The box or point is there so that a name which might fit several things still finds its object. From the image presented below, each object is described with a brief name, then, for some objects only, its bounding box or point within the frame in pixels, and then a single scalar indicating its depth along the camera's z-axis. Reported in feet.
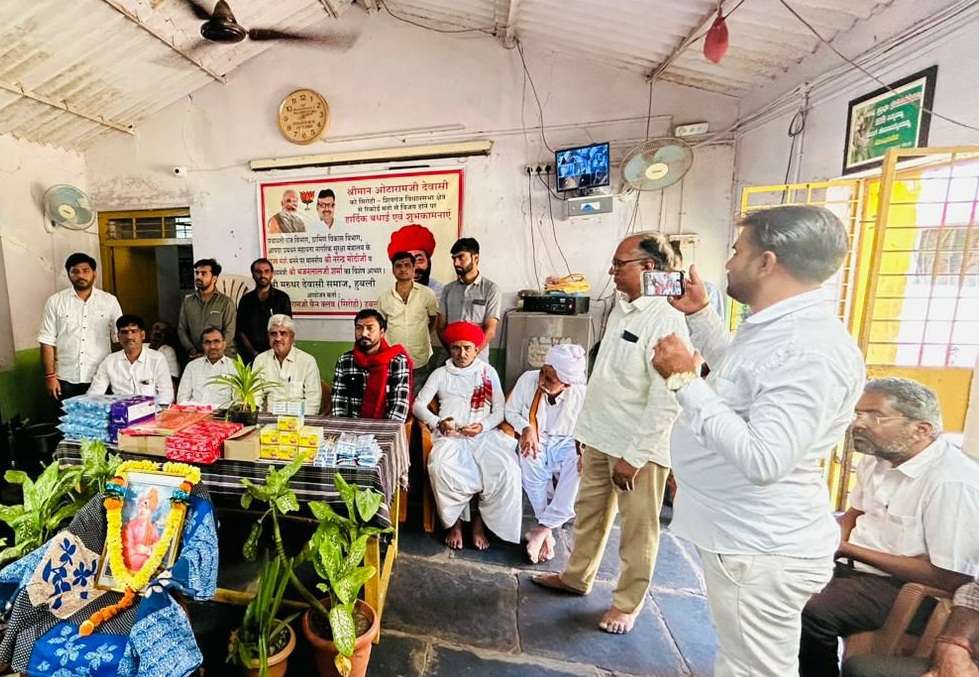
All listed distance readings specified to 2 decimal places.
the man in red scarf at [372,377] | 8.54
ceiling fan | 7.30
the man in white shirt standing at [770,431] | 3.12
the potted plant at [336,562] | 4.48
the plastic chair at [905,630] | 4.10
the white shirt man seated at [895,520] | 4.18
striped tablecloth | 5.71
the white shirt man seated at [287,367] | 9.27
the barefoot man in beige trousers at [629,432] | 5.45
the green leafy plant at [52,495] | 4.99
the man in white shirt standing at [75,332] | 11.32
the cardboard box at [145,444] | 5.96
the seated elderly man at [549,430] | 8.30
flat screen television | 11.75
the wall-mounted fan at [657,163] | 10.78
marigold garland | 4.78
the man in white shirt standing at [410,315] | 11.14
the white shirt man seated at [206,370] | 9.71
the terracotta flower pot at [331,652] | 4.91
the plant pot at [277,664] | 4.77
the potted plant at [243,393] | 6.64
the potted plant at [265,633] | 4.78
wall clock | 13.57
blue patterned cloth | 4.19
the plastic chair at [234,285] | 14.66
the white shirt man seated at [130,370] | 10.07
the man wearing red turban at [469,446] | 8.14
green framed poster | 6.28
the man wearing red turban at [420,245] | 13.23
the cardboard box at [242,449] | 5.85
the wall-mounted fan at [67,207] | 13.47
